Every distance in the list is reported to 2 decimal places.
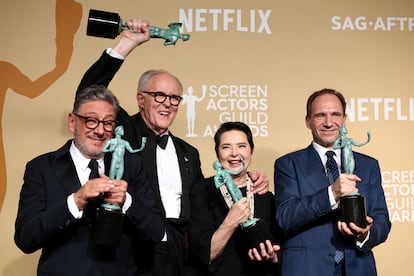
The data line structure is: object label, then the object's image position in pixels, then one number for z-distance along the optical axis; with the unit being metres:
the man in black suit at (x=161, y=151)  2.09
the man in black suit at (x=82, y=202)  1.66
